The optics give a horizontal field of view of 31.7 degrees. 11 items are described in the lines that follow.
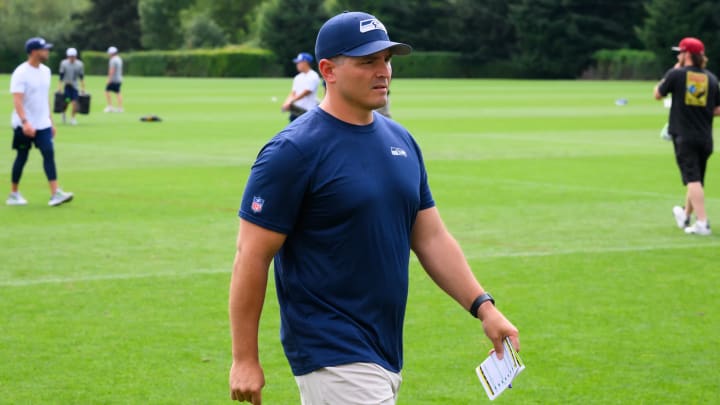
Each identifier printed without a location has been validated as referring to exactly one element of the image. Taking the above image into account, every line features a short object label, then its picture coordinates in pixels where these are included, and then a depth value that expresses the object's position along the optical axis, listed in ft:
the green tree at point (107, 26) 384.27
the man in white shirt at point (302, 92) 70.54
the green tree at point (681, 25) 245.65
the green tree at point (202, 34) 366.22
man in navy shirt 14.03
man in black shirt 43.86
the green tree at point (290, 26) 288.30
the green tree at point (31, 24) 335.88
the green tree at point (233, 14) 426.10
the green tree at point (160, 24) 385.70
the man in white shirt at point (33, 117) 50.83
